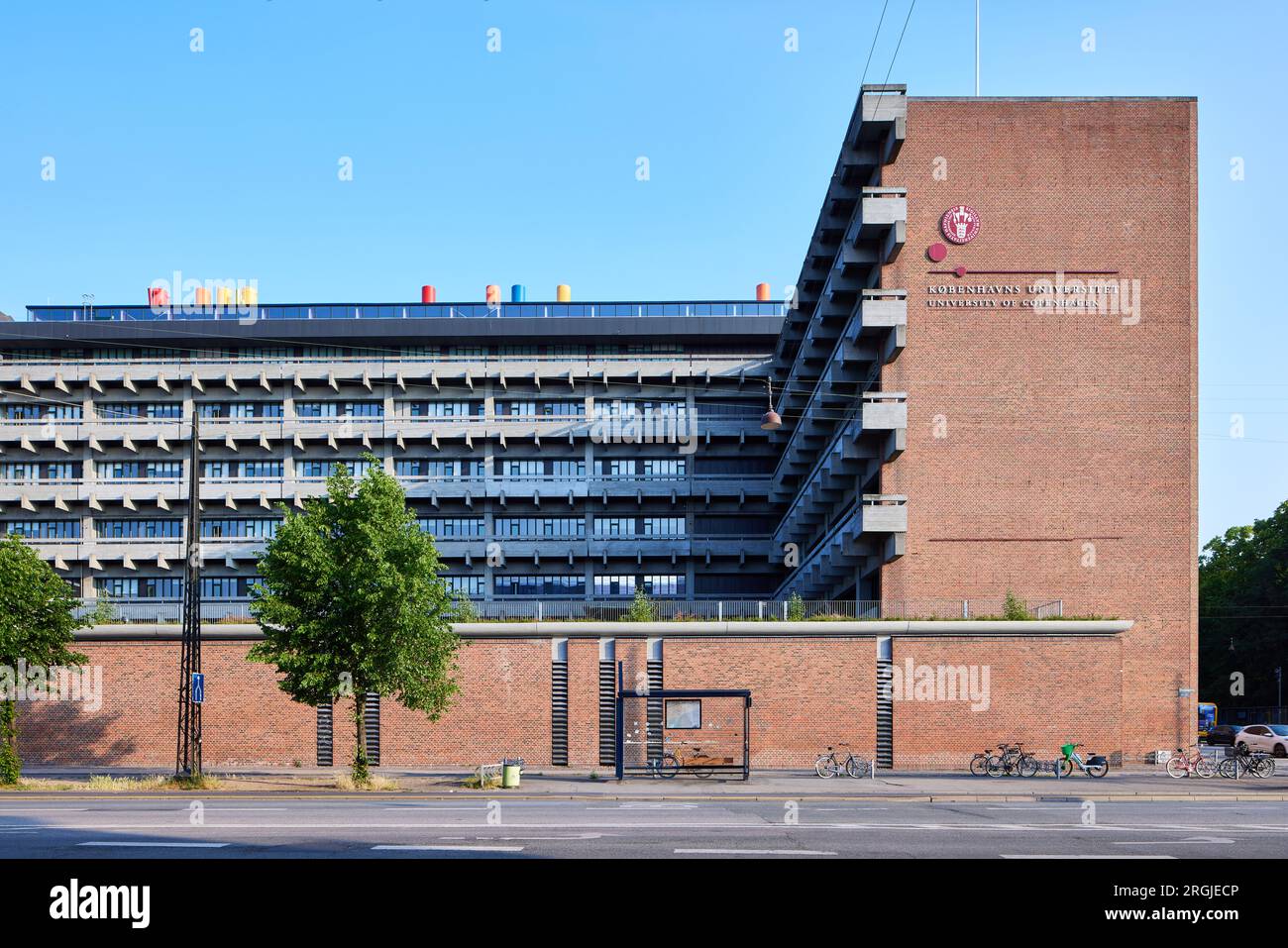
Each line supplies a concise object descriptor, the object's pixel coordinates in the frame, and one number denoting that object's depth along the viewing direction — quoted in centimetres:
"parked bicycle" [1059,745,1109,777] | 3806
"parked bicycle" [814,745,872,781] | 3675
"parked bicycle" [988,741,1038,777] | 3778
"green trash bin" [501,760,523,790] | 3203
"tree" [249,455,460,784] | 3256
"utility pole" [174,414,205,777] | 3084
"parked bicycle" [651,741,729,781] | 3441
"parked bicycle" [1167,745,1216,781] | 3775
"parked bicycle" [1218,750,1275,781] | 3781
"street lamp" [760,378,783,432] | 4134
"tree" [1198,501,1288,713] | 8506
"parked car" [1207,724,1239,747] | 6738
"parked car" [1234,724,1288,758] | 5334
